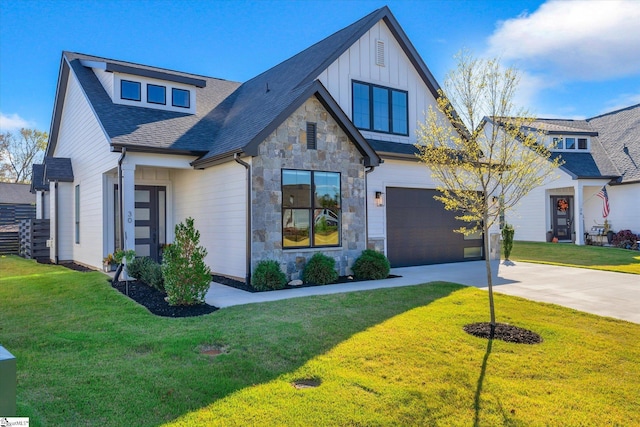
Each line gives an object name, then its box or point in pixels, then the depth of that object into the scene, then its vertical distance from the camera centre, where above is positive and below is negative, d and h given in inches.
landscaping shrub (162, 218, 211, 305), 297.4 -34.4
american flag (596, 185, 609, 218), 806.5 +37.9
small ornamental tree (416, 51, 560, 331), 242.2 +49.1
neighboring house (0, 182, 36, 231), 1063.0 +62.5
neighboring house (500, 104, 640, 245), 793.6 +65.0
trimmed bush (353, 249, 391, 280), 426.0 -47.1
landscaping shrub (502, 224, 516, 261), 583.3 -25.2
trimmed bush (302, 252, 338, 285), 392.8 -46.7
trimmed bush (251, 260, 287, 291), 363.6 -48.4
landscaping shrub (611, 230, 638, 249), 752.3 -38.3
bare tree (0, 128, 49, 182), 1557.6 +277.4
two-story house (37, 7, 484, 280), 397.1 +65.5
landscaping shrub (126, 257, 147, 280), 402.9 -42.8
